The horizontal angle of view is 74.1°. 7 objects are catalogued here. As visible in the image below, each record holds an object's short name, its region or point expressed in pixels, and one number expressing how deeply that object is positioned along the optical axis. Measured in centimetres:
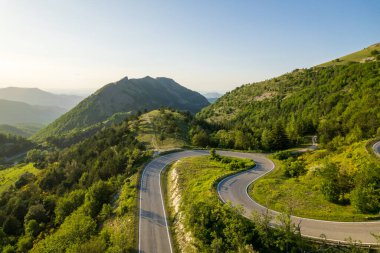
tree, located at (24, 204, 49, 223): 6831
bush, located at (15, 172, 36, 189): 11738
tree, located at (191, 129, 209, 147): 9162
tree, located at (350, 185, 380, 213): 3005
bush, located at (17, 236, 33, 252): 5506
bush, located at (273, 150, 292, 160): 6593
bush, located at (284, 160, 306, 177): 4884
